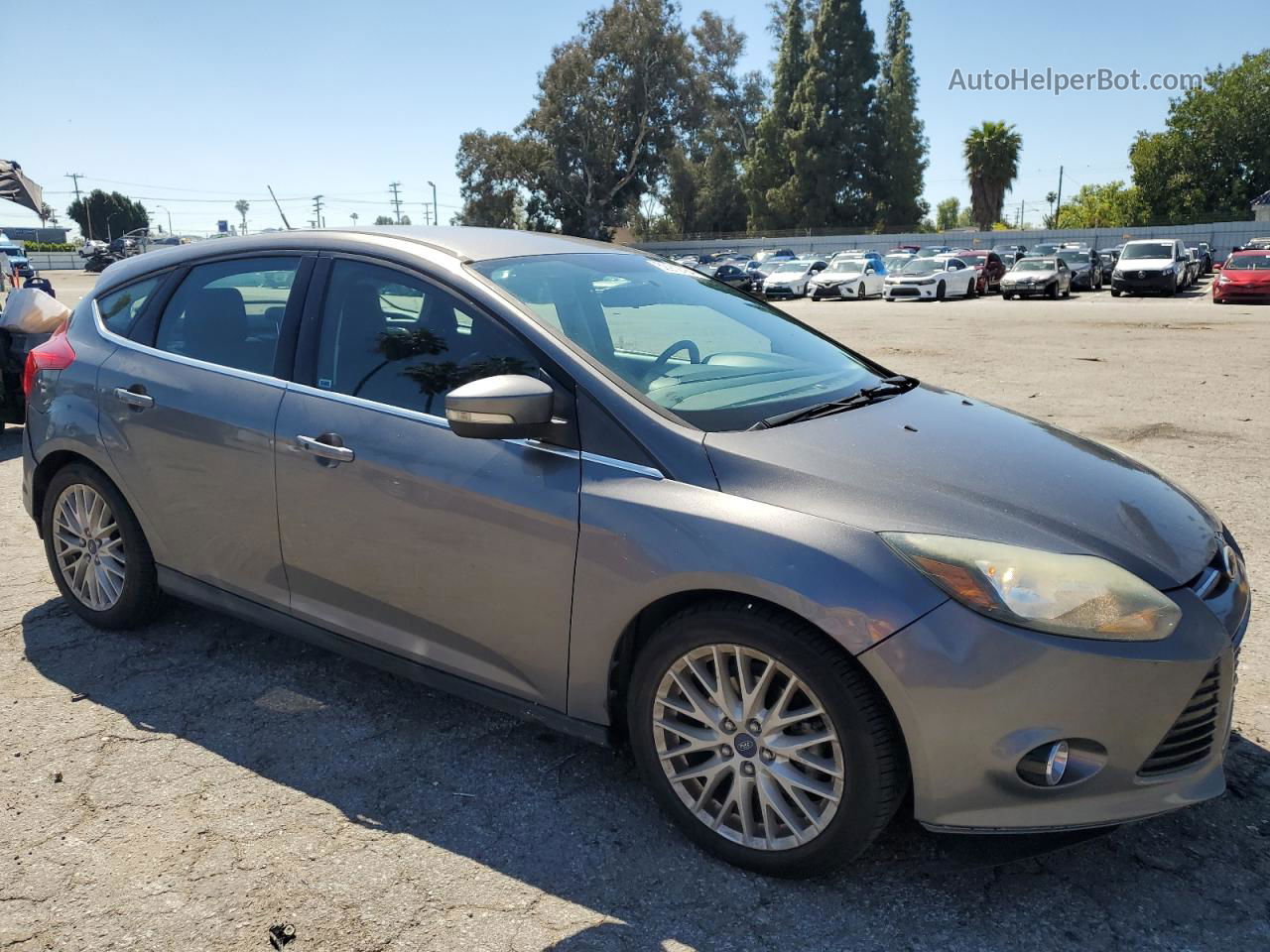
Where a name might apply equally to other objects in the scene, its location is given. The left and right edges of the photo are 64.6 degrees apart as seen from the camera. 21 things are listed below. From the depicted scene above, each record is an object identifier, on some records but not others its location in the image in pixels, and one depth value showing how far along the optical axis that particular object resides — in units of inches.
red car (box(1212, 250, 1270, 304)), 1045.8
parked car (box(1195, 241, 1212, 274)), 1578.0
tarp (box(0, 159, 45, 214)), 636.7
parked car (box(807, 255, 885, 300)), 1354.6
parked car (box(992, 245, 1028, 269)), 1750.7
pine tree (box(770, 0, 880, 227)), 2544.3
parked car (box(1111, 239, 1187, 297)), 1195.3
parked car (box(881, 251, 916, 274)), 1378.8
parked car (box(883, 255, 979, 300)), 1255.5
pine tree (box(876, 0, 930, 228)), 2593.5
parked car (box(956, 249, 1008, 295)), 1354.6
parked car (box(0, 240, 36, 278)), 890.7
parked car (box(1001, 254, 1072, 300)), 1225.4
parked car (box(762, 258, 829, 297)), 1456.7
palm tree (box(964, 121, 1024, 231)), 2719.0
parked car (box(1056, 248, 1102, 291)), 1386.6
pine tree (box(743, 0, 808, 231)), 2615.7
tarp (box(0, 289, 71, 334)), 330.6
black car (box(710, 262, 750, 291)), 1540.5
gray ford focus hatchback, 90.1
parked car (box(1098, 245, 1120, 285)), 1488.7
